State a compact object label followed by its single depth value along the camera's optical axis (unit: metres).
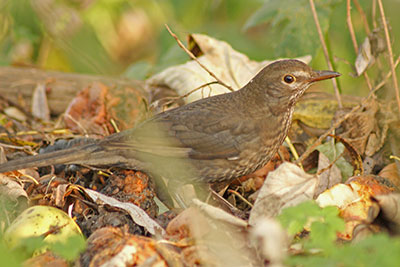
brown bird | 8.16
